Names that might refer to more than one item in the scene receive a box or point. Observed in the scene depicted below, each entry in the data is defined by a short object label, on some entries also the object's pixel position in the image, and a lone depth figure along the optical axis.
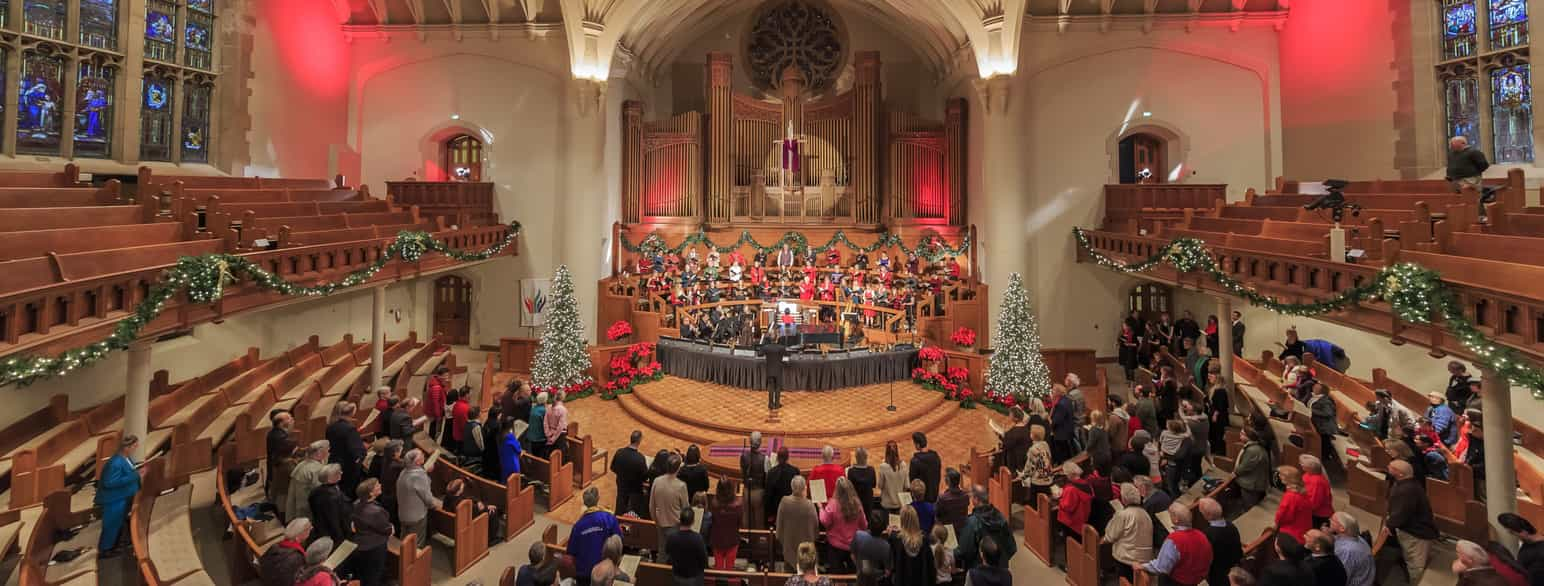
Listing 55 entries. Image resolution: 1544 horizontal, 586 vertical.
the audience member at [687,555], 4.70
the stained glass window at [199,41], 11.67
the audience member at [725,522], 5.38
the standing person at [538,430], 7.94
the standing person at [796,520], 5.34
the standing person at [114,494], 5.54
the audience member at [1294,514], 5.08
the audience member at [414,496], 5.62
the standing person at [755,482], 6.36
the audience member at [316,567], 4.00
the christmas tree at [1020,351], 11.25
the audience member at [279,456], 6.42
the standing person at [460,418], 8.02
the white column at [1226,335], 9.55
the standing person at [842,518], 5.46
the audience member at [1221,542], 4.66
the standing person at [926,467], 6.49
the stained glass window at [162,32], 11.08
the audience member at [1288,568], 4.01
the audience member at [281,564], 4.05
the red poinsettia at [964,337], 12.91
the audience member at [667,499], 5.68
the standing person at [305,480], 5.58
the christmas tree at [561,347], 11.98
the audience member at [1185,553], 4.48
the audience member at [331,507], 5.17
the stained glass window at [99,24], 10.20
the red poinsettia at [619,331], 13.77
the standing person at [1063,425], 8.02
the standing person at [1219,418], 8.20
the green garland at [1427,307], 4.50
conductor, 11.01
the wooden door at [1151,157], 14.52
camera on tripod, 7.47
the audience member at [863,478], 6.11
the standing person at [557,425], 7.93
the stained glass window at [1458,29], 10.40
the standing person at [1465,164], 6.53
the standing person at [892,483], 6.20
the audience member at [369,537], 4.91
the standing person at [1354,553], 4.29
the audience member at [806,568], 3.97
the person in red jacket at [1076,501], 5.83
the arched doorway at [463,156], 16.02
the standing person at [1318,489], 5.22
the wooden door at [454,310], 15.91
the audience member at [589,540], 4.98
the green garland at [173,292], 4.72
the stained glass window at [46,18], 9.62
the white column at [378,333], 10.66
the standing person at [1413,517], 4.95
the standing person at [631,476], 6.54
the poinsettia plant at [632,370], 12.55
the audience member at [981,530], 4.97
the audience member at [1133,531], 5.02
